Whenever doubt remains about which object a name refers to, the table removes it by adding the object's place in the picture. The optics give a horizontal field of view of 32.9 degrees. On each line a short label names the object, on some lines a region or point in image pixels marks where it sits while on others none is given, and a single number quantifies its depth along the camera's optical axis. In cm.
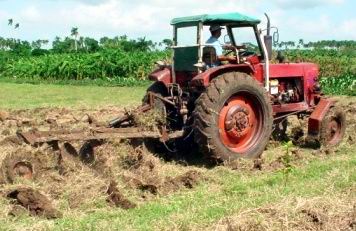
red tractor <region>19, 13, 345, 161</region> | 806
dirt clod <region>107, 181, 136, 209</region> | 613
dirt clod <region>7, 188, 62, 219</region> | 573
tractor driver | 860
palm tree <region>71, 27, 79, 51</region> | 5317
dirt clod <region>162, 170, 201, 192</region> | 692
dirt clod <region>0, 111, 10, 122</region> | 1305
